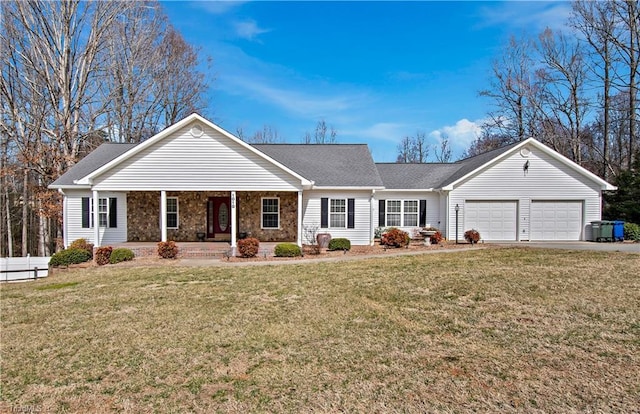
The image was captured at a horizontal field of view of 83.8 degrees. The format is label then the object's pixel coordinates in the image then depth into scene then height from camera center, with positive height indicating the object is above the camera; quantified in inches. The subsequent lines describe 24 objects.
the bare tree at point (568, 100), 1119.6 +324.7
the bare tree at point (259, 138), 1705.7 +307.1
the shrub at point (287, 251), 580.7 -81.5
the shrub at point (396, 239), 655.8 -70.1
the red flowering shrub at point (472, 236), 703.7 -69.9
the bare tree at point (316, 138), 1763.8 +313.1
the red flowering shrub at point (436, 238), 692.1 -72.5
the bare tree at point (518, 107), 1212.5 +322.3
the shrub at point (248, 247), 571.5 -74.4
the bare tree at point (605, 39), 992.2 +462.5
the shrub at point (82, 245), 589.0 -74.3
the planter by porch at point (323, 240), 656.4 -72.5
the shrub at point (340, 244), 631.2 -76.7
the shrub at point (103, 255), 553.6 -84.7
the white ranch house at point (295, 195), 609.6 +12.8
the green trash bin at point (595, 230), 722.8 -60.8
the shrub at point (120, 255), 555.5 -85.1
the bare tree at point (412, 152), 2010.3 +276.3
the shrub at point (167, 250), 567.2 -78.1
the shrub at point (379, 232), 757.3 -66.3
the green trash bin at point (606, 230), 716.7 -59.2
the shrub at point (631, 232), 736.3 -65.0
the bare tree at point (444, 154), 1951.3 +258.8
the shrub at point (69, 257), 540.4 -86.4
